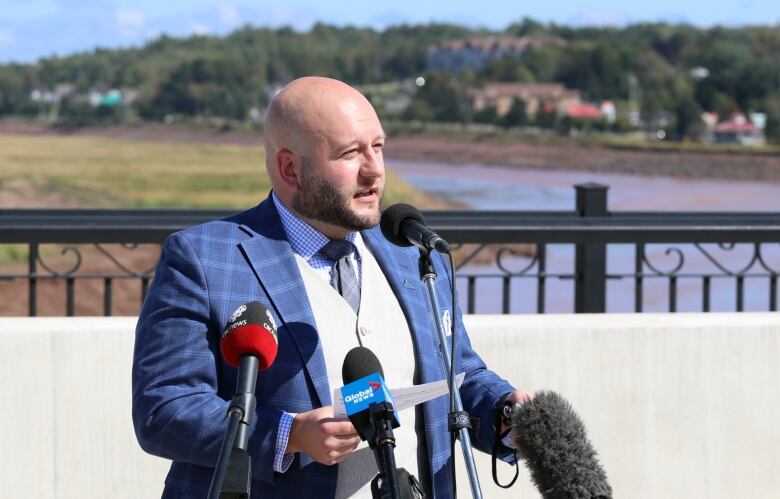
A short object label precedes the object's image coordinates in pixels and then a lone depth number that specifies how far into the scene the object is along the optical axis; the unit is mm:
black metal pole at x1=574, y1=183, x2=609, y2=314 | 6004
